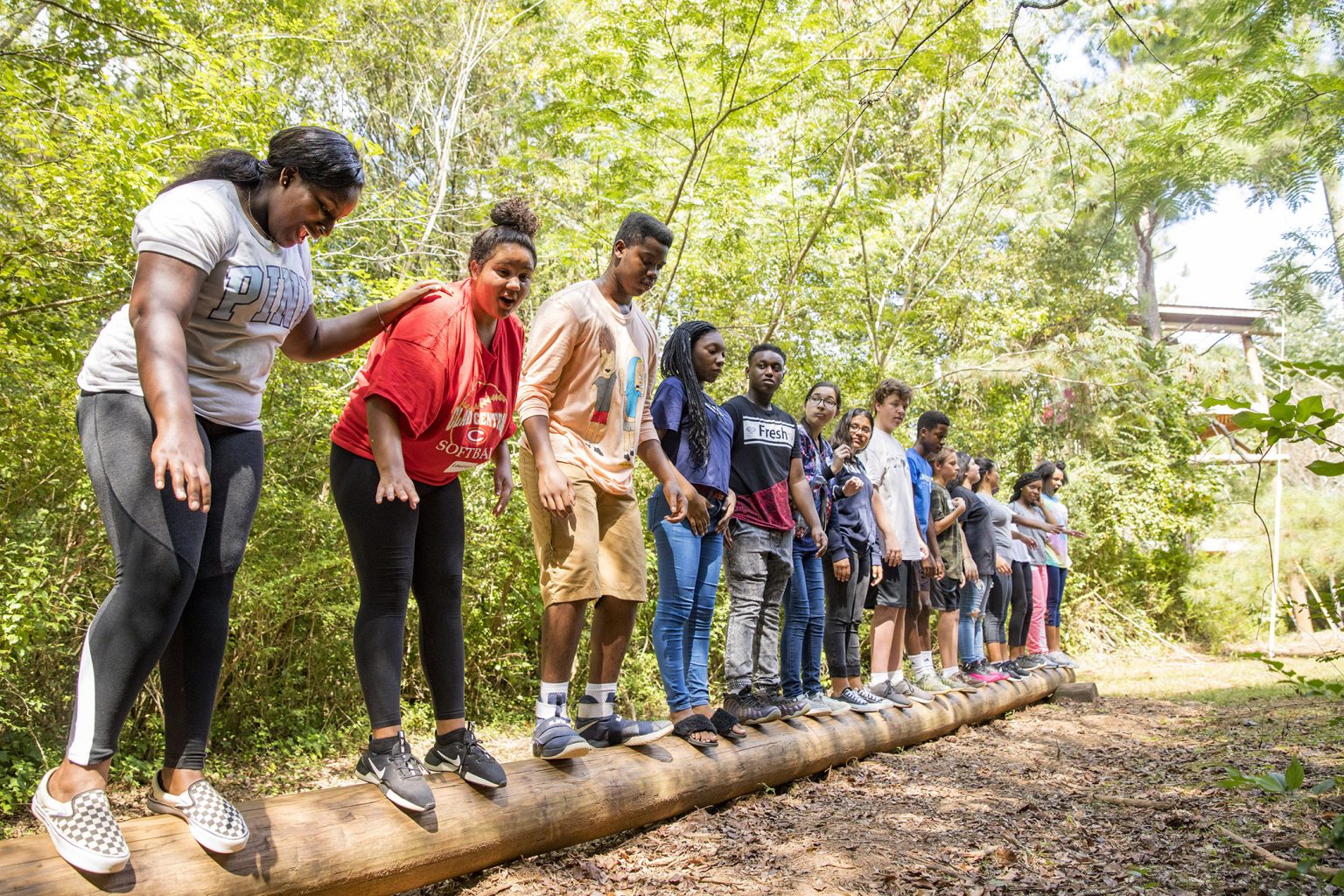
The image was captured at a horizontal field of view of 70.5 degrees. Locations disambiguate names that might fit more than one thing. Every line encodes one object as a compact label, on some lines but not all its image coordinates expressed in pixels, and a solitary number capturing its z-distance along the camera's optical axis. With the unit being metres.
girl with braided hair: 4.51
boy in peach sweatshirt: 3.72
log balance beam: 2.42
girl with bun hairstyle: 3.12
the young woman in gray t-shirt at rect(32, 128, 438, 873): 2.32
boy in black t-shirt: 5.14
